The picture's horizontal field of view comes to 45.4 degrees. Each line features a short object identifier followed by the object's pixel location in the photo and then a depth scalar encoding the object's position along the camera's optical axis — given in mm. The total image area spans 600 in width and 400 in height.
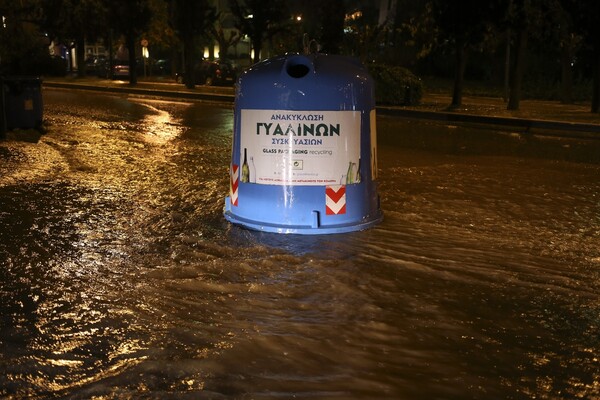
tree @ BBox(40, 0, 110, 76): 36125
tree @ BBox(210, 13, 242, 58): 54125
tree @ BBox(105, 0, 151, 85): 35406
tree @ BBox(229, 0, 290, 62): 38594
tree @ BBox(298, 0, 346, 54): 35875
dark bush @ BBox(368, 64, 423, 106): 24672
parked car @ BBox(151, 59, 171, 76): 56031
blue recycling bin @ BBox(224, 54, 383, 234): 7059
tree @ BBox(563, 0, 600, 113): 22281
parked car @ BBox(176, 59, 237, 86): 38031
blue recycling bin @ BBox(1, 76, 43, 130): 14375
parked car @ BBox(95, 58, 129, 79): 43522
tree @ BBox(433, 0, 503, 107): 22703
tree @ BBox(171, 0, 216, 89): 32875
